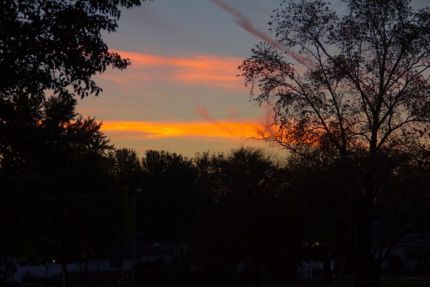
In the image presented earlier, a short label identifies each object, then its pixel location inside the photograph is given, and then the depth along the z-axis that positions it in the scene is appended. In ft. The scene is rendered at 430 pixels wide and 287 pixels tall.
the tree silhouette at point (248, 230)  209.87
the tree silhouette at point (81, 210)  114.21
